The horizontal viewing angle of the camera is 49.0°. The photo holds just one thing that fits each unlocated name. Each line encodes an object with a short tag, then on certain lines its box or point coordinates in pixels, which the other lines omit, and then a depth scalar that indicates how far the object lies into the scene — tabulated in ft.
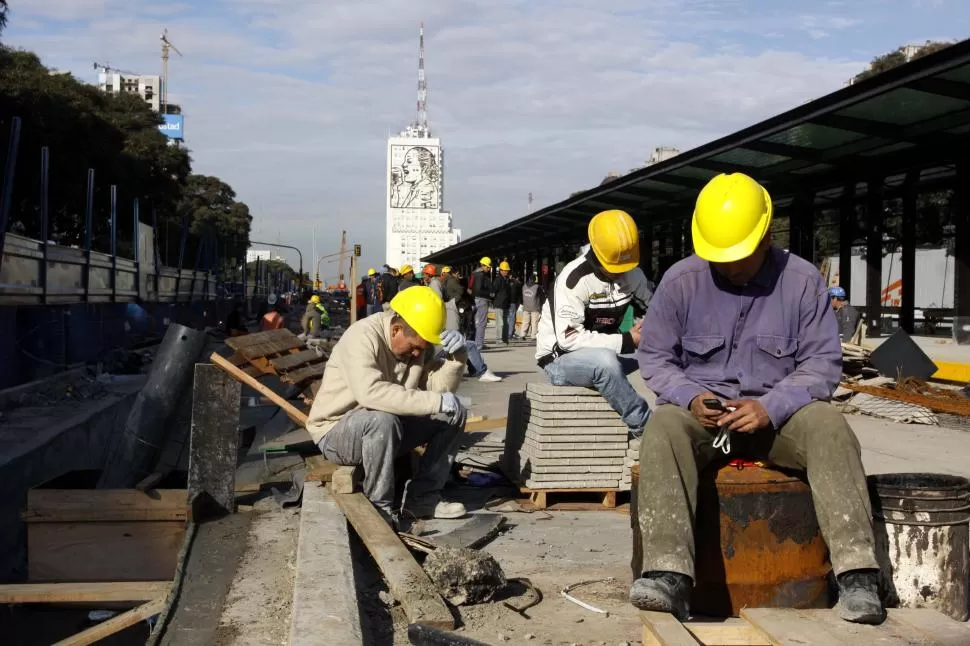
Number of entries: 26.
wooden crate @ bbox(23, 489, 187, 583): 21.26
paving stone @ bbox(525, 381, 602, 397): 21.61
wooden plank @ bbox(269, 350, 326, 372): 30.91
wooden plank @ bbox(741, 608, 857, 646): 11.18
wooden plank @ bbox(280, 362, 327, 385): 31.24
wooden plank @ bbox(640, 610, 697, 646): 11.33
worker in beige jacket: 19.83
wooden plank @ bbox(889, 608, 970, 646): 11.28
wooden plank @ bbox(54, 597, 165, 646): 17.94
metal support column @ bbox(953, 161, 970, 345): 52.44
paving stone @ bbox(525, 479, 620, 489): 21.66
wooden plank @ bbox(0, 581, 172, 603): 18.51
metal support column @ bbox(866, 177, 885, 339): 61.82
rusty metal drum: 13.42
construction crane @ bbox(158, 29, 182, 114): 631.97
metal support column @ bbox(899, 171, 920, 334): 58.85
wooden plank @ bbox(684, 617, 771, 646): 11.67
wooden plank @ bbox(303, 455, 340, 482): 21.97
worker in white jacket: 21.27
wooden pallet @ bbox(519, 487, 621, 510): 21.68
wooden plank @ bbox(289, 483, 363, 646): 12.62
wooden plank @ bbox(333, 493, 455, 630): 13.73
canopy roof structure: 38.19
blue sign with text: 476.87
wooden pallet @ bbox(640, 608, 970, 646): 11.28
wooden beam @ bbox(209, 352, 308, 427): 22.76
